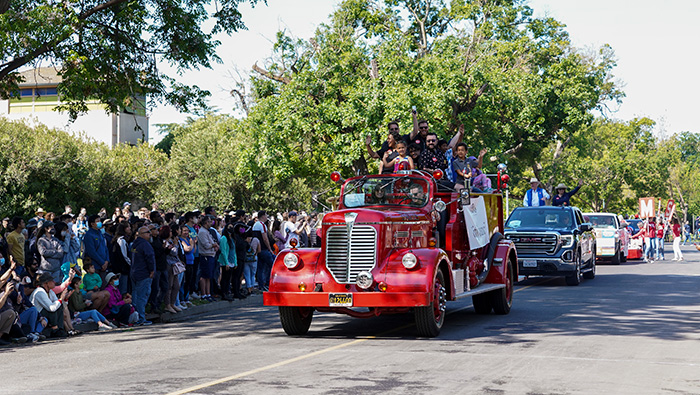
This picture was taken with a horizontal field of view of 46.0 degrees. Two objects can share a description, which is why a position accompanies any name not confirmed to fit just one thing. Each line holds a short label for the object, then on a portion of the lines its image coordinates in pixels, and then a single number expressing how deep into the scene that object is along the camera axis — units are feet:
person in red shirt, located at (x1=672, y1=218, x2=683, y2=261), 122.83
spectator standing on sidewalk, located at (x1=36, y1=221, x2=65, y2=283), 48.42
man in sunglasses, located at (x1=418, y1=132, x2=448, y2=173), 48.47
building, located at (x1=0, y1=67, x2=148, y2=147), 204.33
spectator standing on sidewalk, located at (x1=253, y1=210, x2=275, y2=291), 67.67
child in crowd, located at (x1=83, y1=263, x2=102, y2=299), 49.03
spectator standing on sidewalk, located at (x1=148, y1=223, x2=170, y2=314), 52.49
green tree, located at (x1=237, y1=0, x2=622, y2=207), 120.26
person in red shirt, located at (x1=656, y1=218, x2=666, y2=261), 122.83
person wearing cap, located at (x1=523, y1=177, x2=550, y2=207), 83.35
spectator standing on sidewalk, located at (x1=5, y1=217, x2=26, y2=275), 51.39
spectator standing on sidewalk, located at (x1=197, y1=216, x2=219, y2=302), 59.62
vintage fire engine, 39.32
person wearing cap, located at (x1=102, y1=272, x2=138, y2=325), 49.75
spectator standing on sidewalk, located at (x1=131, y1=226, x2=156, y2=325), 50.44
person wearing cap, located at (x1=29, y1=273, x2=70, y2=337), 44.34
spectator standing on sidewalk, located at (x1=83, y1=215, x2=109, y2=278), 50.29
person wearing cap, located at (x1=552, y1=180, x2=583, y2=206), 82.38
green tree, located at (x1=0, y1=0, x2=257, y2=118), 57.06
